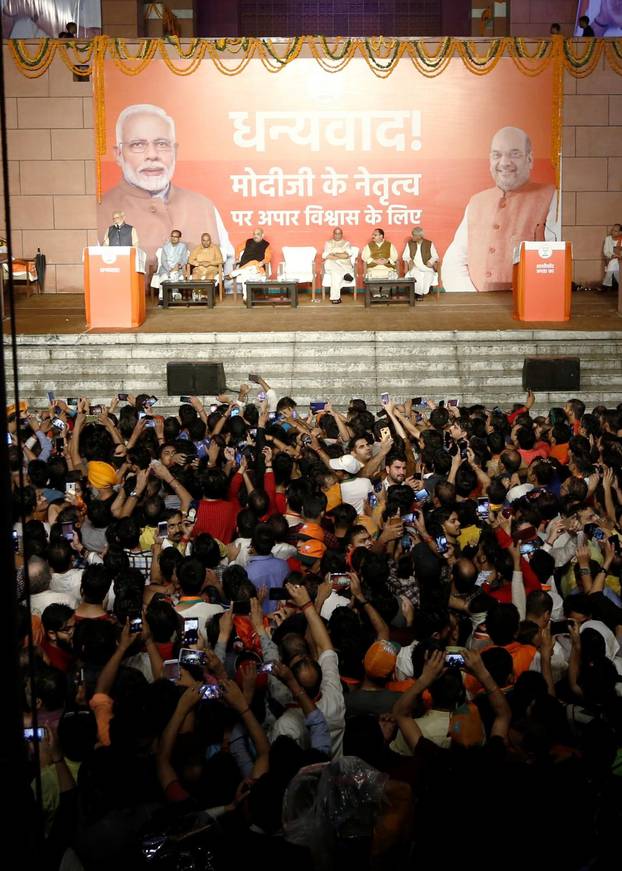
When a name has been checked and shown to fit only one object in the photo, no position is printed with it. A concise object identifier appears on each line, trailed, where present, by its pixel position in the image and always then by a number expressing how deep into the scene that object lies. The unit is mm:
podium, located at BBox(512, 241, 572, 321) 11109
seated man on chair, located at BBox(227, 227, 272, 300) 13180
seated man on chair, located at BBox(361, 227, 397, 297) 13023
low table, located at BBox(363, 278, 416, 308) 12266
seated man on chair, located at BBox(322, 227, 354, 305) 12922
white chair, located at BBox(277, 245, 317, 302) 13625
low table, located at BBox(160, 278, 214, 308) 12266
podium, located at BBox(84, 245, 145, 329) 10992
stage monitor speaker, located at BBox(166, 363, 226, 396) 10117
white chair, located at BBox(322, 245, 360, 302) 13040
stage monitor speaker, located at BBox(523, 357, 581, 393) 10078
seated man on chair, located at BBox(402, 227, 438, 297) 13148
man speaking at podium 12844
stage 10375
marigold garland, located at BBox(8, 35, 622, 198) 13547
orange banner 13703
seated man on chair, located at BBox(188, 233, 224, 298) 13172
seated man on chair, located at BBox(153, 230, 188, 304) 13266
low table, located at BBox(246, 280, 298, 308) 12320
